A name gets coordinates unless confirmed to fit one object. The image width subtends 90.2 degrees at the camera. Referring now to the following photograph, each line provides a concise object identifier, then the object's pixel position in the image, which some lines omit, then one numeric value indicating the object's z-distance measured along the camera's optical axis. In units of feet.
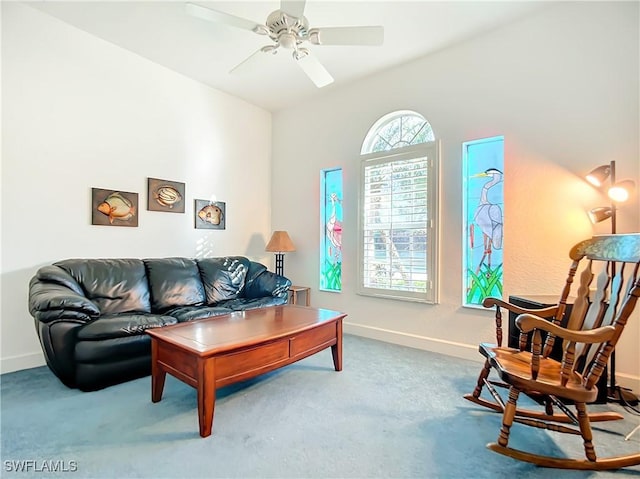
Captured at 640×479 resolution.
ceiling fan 7.08
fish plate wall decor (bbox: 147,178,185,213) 12.16
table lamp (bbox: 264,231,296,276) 14.58
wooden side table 14.43
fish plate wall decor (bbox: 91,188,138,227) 10.72
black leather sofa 7.61
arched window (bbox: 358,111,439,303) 11.39
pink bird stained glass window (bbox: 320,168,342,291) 14.34
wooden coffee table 5.93
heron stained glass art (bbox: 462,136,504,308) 10.23
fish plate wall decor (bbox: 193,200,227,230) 13.71
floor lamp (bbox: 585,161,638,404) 7.46
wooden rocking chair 4.94
